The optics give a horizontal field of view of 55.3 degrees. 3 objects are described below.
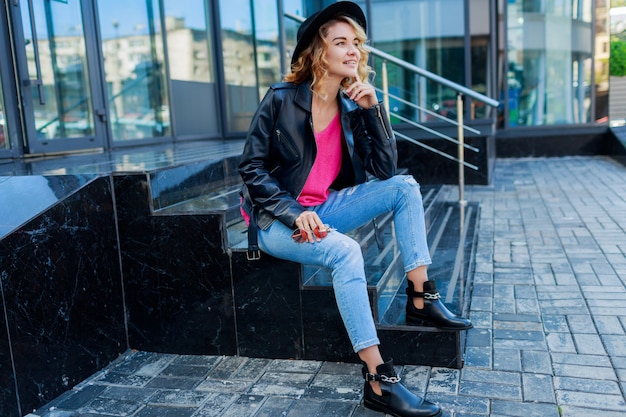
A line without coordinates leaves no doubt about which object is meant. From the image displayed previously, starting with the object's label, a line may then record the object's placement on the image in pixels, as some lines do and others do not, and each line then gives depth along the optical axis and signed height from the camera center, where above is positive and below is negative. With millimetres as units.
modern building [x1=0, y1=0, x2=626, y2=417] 2541 -328
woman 2273 -307
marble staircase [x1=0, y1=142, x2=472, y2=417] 2422 -790
